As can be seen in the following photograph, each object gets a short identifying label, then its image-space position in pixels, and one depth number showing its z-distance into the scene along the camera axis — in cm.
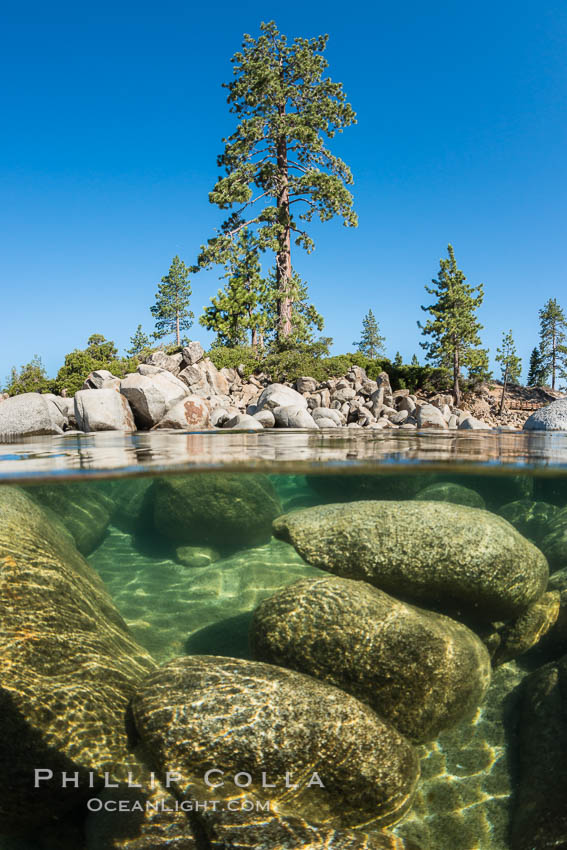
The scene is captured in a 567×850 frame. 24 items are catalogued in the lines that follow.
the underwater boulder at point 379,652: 455
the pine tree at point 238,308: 3412
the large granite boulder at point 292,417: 1548
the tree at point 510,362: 3684
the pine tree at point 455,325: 3244
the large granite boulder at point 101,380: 1910
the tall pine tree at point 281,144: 2902
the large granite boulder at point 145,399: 1258
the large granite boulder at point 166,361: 2381
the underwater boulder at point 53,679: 355
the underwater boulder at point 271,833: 318
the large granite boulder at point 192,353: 2419
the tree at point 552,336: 5491
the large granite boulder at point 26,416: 1026
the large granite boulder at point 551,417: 1370
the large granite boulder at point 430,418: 2139
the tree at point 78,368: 2427
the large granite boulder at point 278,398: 1727
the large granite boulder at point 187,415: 1299
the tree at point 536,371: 5550
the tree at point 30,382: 2553
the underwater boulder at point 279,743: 361
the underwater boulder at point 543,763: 360
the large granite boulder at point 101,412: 1169
